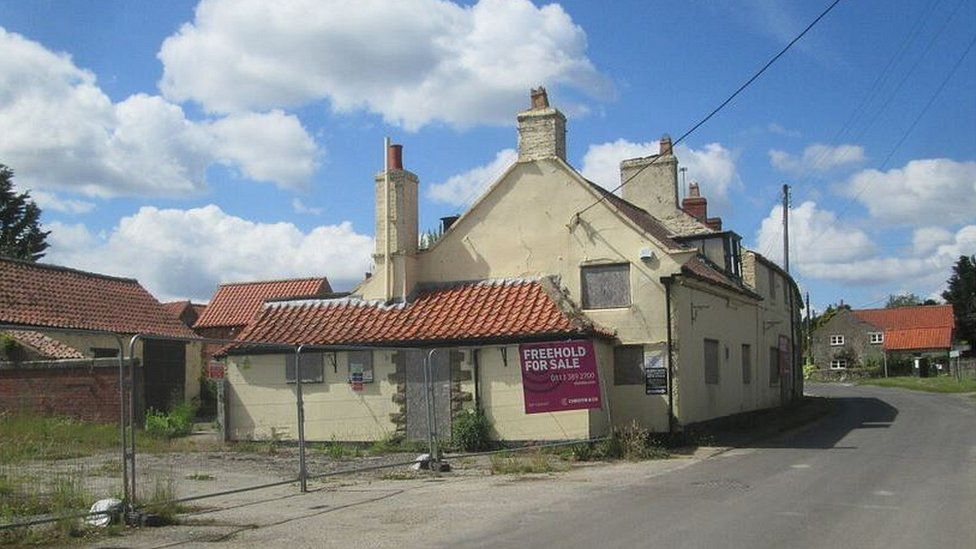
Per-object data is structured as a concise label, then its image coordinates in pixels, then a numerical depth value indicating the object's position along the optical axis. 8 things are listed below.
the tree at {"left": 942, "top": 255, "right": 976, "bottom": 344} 83.62
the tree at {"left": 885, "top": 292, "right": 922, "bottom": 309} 141.38
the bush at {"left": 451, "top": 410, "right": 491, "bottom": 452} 19.62
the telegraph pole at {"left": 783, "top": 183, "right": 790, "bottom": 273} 49.95
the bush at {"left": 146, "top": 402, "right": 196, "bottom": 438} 21.51
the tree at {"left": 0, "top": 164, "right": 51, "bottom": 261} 53.38
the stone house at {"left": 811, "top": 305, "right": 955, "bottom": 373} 84.56
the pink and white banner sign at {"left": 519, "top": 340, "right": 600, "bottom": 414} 18.97
